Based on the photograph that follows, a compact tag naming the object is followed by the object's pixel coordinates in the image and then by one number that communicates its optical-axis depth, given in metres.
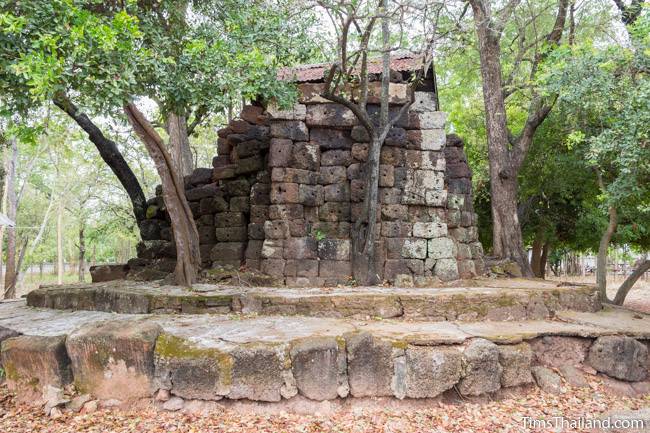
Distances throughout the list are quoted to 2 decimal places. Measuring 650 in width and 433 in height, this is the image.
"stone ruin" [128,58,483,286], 6.80
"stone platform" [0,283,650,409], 4.04
